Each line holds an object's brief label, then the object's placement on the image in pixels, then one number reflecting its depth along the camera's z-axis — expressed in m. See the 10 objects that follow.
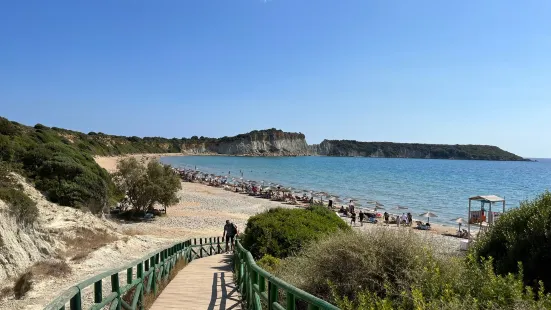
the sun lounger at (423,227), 30.82
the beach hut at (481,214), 23.64
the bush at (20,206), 13.21
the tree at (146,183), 28.38
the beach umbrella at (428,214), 33.09
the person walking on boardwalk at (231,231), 17.95
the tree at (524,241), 5.58
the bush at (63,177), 19.17
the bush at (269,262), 8.98
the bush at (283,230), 11.15
